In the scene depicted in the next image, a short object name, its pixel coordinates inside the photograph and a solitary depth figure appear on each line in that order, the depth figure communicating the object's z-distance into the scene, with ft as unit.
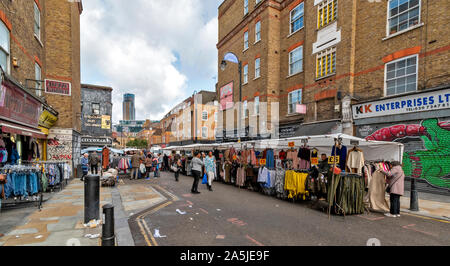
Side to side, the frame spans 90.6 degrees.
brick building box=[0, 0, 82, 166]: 29.71
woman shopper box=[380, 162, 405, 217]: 22.38
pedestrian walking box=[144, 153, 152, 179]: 51.08
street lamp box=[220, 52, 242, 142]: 60.08
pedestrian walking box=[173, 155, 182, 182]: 47.49
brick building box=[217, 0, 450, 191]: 33.71
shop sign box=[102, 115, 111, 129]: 119.26
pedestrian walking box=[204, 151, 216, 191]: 36.91
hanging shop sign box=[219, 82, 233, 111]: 82.79
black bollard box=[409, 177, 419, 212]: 23.95
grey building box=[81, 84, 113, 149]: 112.37
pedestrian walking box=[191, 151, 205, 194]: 33.27
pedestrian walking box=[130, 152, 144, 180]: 51.04
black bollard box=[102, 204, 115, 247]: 13.52
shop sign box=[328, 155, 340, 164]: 22.85
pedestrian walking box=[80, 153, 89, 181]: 48.11
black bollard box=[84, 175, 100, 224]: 18.06
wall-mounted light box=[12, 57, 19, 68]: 29.79
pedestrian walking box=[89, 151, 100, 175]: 47.65
